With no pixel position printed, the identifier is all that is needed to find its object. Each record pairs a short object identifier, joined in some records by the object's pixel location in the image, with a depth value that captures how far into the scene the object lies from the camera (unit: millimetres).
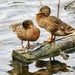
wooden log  18828
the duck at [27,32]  19594
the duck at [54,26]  19947
